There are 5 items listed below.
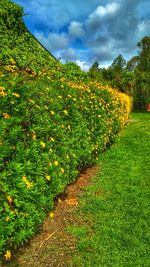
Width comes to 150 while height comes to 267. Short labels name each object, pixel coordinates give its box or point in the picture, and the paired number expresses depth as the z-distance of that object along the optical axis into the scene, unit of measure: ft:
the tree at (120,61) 147.00
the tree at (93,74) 47.39
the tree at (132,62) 96.88
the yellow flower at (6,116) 7.74
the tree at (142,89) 58.55
